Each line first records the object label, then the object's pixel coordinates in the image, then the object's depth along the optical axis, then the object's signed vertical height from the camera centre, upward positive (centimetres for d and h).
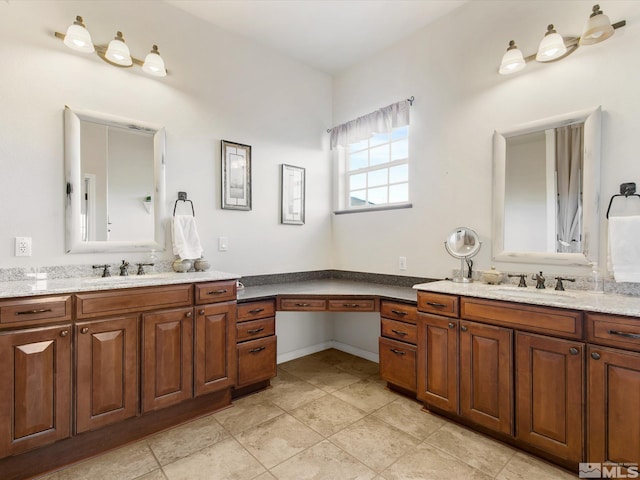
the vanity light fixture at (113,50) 210 +130
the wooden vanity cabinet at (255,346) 254 -87
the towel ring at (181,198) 270 +32
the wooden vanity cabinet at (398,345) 249 -85
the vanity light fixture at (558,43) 189 +123
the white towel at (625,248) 190 -7
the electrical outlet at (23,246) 208 -6
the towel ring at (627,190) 194 +28
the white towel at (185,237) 261 +0
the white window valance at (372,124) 308 +115
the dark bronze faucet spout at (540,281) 220 -30
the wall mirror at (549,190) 209 +32
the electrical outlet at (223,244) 294 -6
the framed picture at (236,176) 297 +57
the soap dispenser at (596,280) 204 -27
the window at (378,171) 323 +71
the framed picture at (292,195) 340 +45
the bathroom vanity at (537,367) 157 -74
